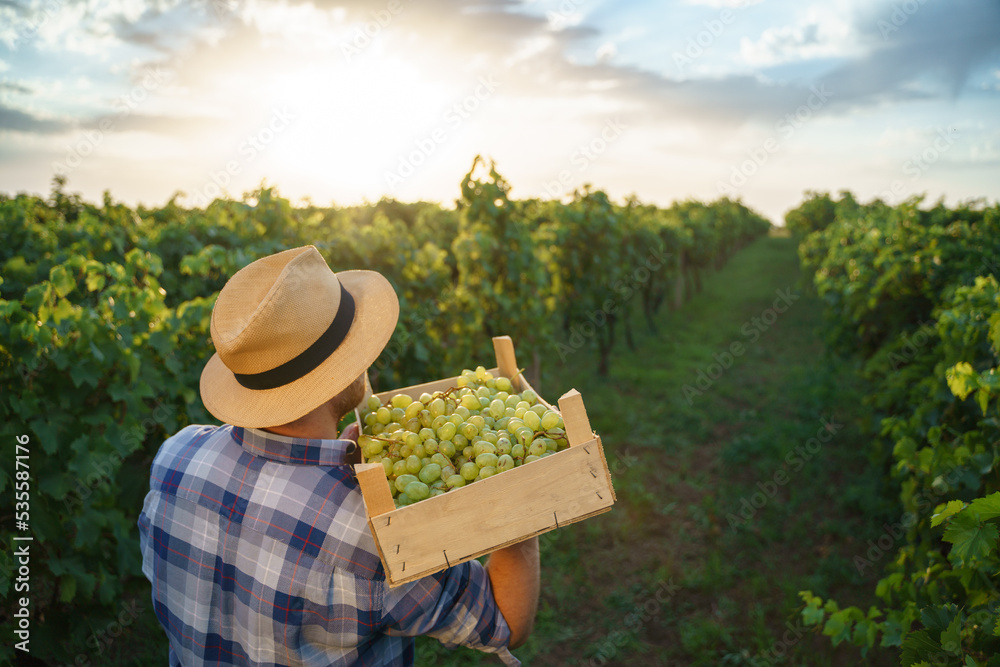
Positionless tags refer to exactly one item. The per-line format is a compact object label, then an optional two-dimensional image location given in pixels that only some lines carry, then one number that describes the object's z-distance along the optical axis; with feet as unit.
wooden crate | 4.46
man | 5.12
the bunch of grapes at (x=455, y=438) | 5.13
